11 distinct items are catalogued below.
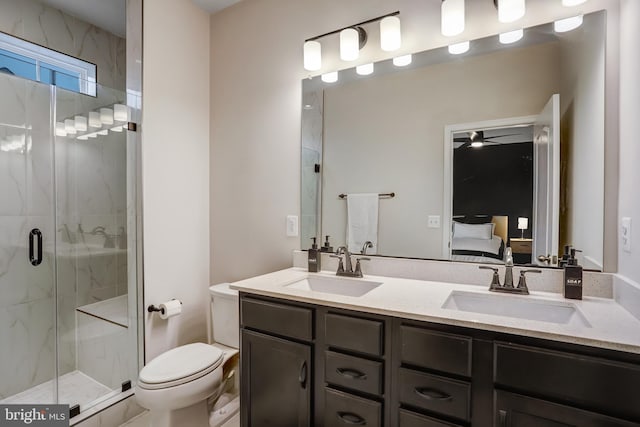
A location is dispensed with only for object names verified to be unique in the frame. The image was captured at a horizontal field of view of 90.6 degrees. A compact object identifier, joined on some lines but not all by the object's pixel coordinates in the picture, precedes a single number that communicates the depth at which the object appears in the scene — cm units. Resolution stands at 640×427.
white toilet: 147
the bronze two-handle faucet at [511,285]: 132
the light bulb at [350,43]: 175
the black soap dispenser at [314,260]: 183
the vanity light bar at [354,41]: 164
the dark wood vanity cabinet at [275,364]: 131
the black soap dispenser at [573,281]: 123
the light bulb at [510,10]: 137
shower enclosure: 195
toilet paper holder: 196
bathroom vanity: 89
